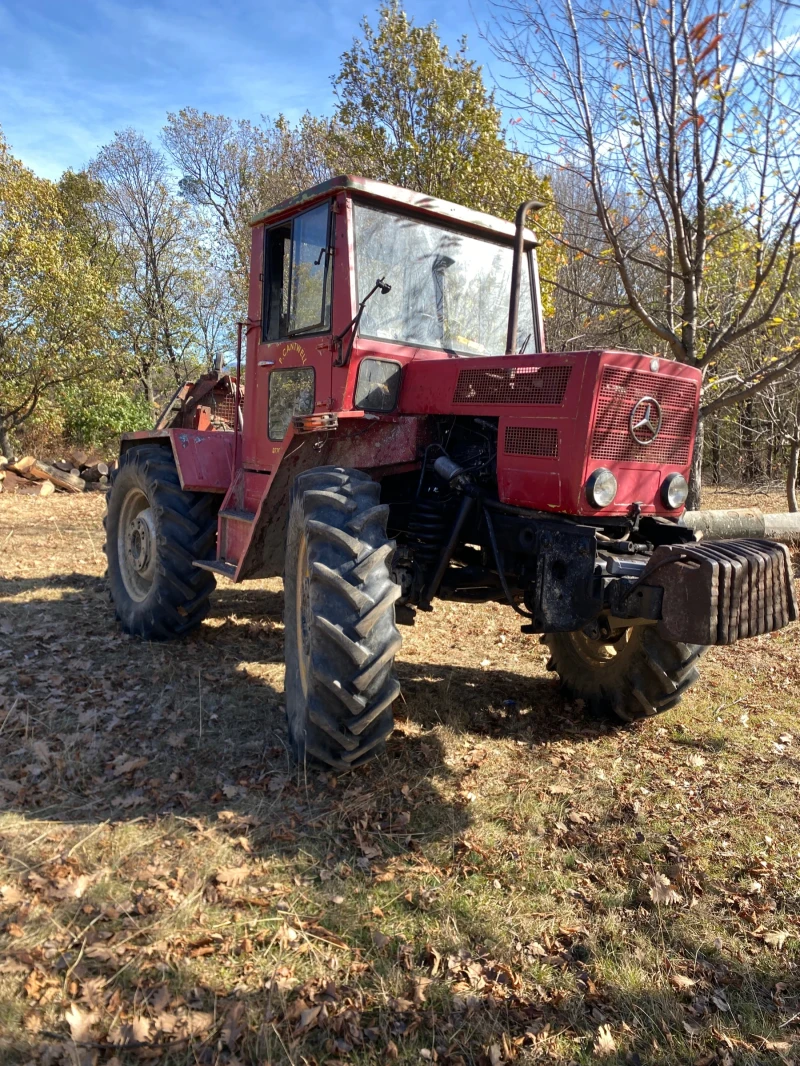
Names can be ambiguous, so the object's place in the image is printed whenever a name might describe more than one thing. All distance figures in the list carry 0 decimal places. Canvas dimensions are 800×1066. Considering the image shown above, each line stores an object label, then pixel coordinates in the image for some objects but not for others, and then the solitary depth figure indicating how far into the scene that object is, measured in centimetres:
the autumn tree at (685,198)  607
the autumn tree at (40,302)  1548
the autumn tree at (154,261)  2520
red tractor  349
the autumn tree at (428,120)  1224
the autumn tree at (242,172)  1875
